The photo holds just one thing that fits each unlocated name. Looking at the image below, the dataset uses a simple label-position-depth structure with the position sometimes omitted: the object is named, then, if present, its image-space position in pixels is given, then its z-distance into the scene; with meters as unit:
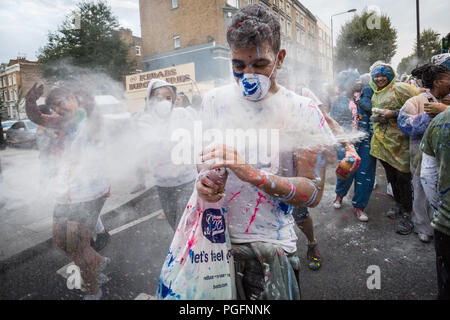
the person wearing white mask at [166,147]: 2.74
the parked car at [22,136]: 4.21
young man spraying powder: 1.17
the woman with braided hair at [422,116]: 2.56
